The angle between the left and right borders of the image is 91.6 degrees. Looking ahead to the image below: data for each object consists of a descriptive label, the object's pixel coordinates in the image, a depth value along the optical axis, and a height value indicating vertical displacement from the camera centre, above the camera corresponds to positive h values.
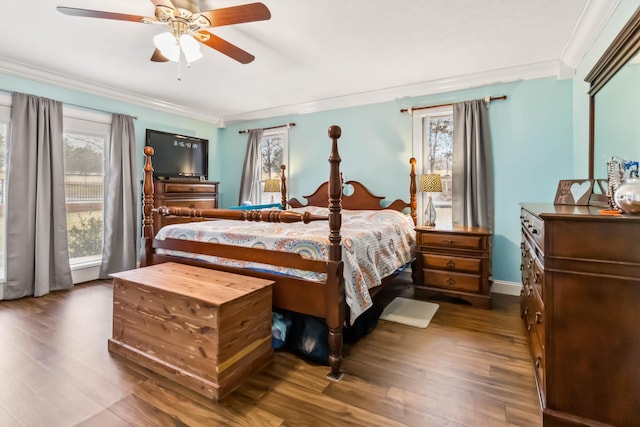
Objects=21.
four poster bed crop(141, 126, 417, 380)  1.94 -0.32
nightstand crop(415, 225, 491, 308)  3.06 -0.55
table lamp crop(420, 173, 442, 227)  3.62 +0.25
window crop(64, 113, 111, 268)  3.88 +0.35
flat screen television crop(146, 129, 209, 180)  4.55 +0.85
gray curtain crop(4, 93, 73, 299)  3.30 +0.09
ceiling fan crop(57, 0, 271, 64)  1.94 +1.26
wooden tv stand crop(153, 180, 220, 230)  4.29 +0.22
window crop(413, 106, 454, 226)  3.88 +0.75
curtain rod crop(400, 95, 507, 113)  3.50 +1.27
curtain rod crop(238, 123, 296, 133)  4.90 +1.35
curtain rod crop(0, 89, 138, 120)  3.30 +1.29
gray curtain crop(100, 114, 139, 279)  4.09 +0.12
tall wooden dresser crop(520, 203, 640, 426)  1.29 -0.48
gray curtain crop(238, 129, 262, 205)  5.23 +0.70
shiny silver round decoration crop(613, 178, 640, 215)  1.29 +0.05
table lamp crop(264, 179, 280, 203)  4.82 +0.37
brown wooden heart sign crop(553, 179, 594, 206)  2.05 +0.12
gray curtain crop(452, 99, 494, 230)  3.55 +0.49
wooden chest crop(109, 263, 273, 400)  1.73 -0.71
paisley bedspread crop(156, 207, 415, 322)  2.05 -0.24
